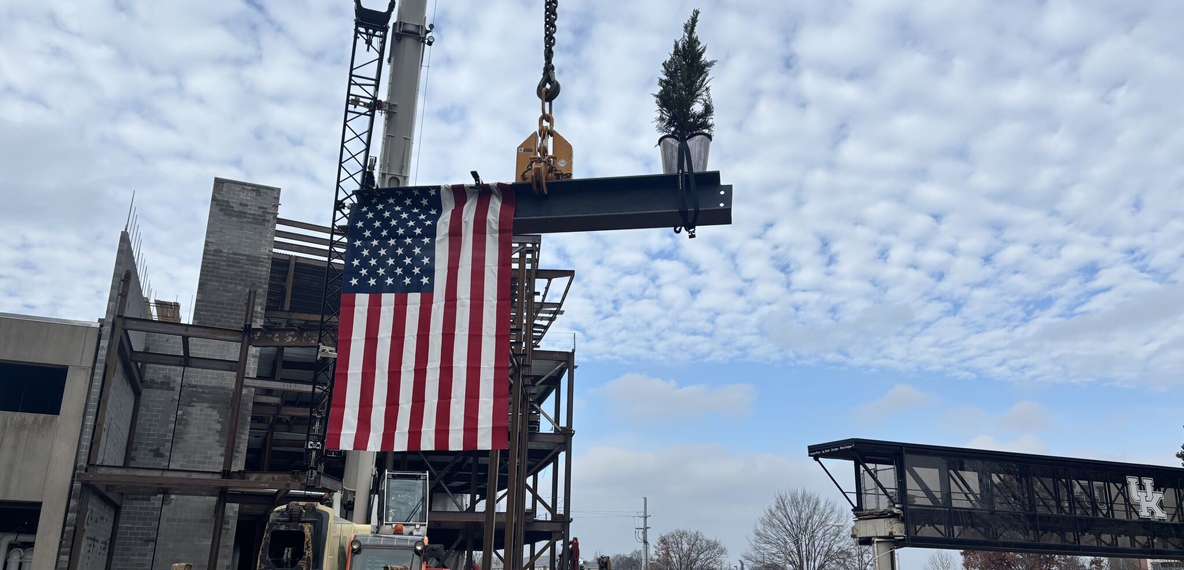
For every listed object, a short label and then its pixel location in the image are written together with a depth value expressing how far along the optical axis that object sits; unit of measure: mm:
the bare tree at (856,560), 66900
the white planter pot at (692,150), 14305
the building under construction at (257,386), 16047
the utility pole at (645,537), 80631
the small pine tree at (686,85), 13539
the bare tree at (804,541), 66812
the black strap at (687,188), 14430
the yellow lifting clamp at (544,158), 15672
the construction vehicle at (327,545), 14953
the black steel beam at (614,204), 14836
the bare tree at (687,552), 97500
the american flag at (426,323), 15094
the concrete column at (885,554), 26391
